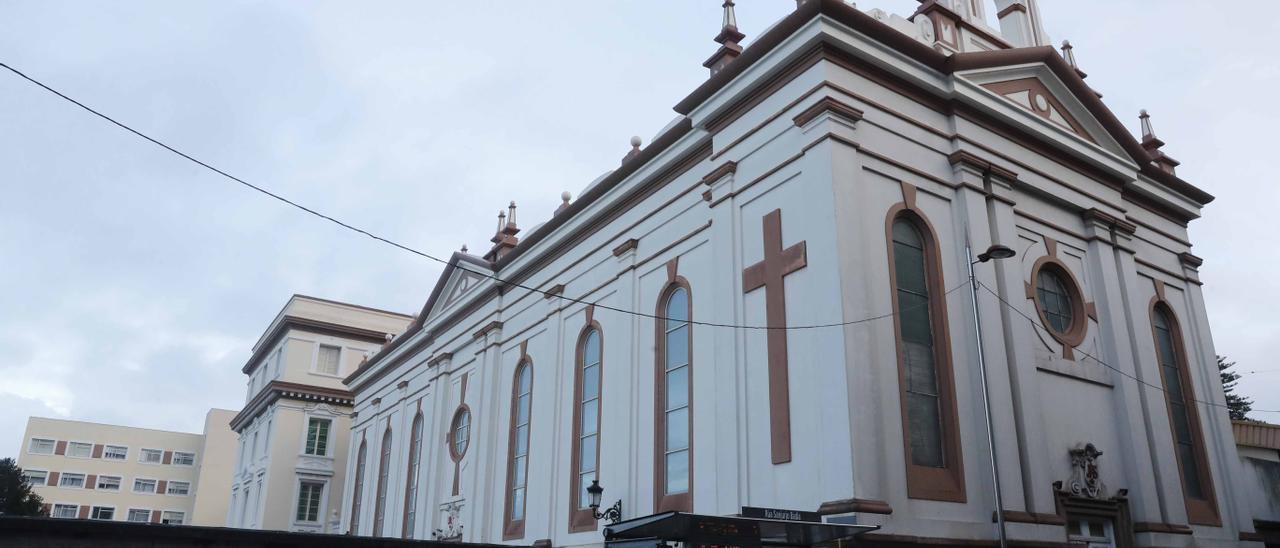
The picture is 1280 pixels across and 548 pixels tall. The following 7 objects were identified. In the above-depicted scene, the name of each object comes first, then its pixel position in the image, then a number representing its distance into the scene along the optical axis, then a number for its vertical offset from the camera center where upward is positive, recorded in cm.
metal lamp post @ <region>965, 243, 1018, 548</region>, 1370 +380
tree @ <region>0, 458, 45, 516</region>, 5531 +699
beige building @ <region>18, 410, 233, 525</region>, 7869 +1176
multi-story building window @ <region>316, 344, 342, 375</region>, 4847 +1240
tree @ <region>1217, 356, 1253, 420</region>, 4503 +1015
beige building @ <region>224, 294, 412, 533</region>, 4494 +936
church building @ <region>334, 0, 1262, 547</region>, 1606 +592
